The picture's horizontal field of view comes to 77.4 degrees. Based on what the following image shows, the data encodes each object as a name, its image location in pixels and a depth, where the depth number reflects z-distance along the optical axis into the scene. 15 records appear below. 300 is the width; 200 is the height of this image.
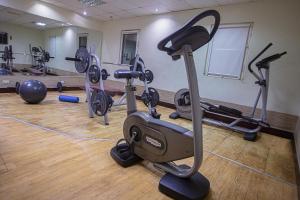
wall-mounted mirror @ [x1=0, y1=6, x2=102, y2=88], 5.14
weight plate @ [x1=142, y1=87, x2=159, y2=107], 4.32
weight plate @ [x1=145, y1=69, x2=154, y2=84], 4.75
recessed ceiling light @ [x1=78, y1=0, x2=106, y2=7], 5.14
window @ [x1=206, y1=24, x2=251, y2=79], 4.41
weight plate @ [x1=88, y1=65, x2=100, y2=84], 3.47
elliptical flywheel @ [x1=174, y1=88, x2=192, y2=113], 4.30
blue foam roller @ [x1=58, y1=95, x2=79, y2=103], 4.83
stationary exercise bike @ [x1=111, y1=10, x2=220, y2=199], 1.44
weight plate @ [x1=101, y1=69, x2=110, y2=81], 3.60
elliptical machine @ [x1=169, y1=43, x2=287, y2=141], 3.56
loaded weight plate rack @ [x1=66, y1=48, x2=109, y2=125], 3.46
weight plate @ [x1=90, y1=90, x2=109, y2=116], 3.40
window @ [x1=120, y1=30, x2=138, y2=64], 6.48
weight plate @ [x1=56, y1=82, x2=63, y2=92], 6.04
